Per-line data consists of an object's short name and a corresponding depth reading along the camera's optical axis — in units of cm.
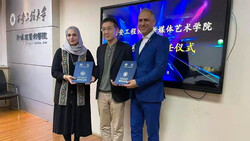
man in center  186
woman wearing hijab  196
